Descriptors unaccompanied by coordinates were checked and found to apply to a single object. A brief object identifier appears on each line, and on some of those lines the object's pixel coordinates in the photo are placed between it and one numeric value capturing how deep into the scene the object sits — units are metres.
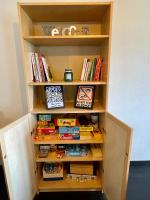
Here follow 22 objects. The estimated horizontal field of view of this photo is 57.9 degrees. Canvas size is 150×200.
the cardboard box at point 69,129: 1.42
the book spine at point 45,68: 1.34
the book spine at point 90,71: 1.36
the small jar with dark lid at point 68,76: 1.32
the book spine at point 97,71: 1.33
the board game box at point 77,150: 1.46
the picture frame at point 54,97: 1.35
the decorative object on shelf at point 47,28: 1.42
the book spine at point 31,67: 1.29
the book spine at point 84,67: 1.37
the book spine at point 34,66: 1.31
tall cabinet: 1.04
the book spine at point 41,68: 1.32
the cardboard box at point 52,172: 1.54
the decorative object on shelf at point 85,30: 1.45
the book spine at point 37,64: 1.31
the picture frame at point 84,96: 1.38
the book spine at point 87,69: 1.37
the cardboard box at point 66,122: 1.41
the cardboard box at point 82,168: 1.57
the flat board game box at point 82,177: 1.57
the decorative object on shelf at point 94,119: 1.53
